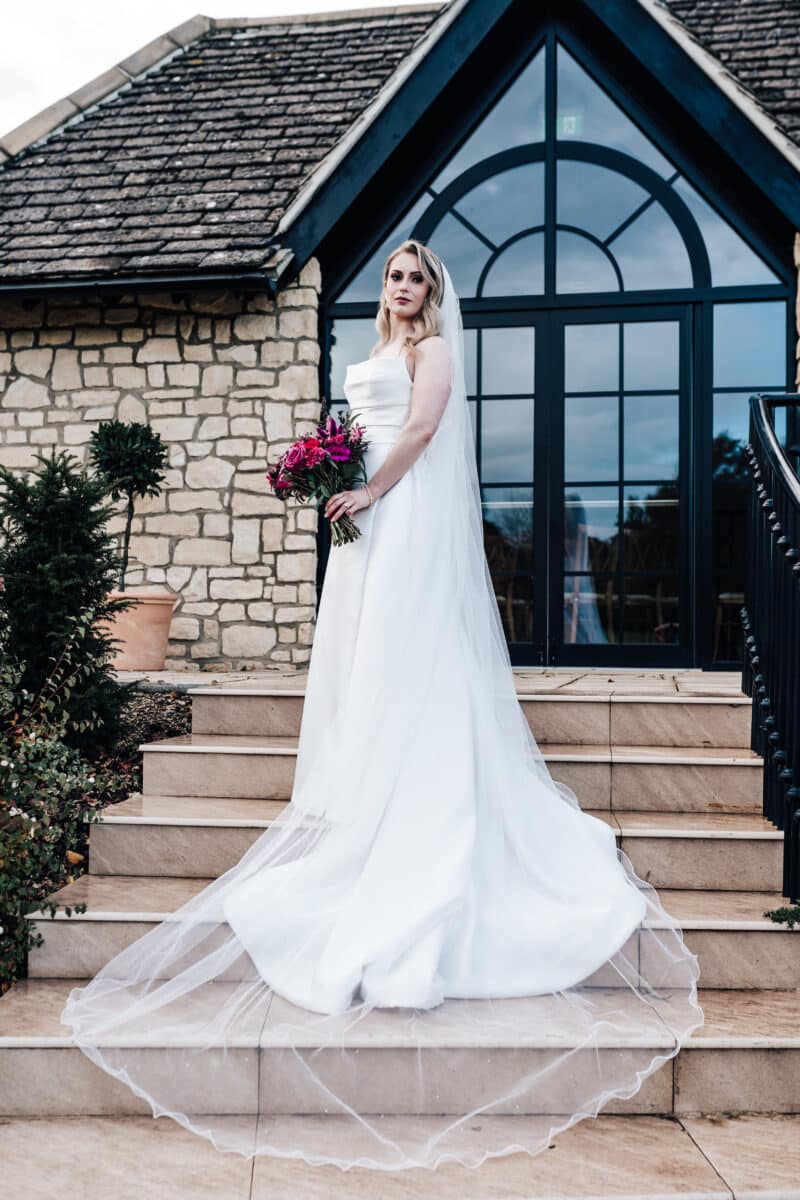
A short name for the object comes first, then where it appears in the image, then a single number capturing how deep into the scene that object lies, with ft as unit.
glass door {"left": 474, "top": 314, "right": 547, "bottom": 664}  24.52
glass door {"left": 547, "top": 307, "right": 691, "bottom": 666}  23.89
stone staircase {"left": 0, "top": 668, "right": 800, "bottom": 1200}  8.76
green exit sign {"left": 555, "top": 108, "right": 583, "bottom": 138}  24.88
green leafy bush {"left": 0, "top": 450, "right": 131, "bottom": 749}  15.29
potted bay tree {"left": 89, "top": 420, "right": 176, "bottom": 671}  22.76
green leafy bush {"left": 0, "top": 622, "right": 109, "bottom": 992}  10.68
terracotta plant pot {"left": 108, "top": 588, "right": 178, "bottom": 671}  22.74
